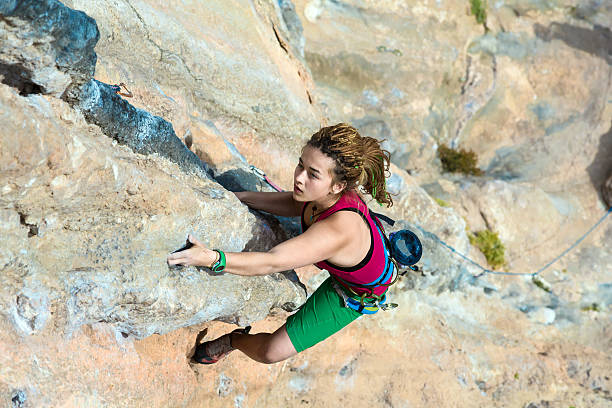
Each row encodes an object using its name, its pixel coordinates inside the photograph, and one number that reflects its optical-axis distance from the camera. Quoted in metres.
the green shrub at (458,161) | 13.82
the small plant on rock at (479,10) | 15.80
